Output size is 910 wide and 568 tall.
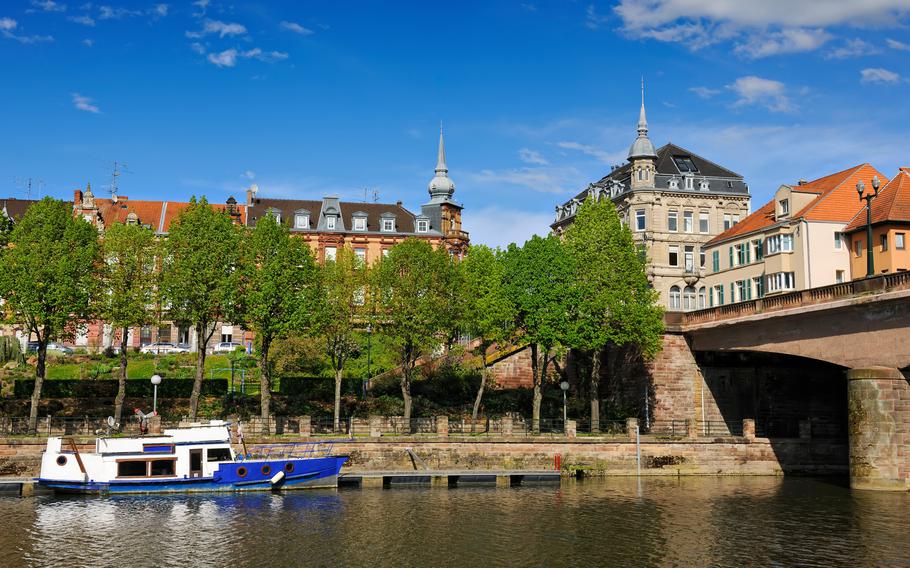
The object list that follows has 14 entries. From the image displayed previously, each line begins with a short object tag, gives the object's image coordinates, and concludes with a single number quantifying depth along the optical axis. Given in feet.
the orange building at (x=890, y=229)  203.41
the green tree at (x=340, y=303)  207.31
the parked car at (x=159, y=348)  298.72
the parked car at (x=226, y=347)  310.78
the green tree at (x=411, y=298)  211.20
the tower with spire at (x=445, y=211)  359.87
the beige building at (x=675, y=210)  315.37
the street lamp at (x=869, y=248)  153.68
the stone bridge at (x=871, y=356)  158.40
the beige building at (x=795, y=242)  222.69
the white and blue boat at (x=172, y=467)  161.79
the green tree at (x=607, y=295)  208.33
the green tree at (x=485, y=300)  212.02
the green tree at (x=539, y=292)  207.82
